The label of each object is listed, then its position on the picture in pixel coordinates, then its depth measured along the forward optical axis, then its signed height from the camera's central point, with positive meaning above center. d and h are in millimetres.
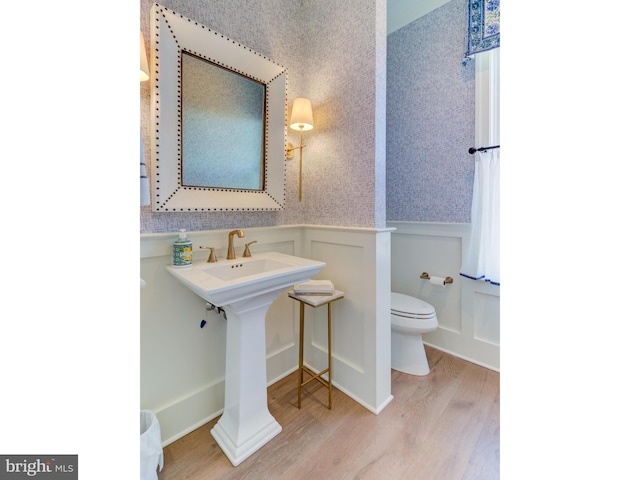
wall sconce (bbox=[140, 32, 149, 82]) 1012 +660
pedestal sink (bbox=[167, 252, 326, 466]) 1109 -557
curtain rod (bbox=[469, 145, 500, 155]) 1695 +566
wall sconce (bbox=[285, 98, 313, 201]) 1533 +710
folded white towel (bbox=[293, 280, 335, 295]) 1444 -292
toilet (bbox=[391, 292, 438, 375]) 1682 -636
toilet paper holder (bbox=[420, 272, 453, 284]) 2053 -314
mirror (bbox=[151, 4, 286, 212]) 1152 +570
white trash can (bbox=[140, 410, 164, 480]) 936 -783
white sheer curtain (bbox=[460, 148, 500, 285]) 1684 +97
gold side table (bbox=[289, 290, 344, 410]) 1406 -385
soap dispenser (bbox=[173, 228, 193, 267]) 1163 -74
